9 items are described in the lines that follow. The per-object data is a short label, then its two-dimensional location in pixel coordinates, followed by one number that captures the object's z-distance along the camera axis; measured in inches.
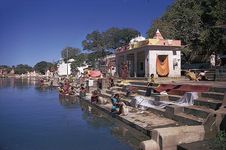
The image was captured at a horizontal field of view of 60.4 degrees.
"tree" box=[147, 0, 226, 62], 750.4
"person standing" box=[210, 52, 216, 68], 1015.2
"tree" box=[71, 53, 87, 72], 1848.7
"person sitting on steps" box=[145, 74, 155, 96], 415.5
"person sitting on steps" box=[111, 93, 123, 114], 367.9
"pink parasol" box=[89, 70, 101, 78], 1008.4
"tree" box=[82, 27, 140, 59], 1793.8
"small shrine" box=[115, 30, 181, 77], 627.5
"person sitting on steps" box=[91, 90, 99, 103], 515.6
